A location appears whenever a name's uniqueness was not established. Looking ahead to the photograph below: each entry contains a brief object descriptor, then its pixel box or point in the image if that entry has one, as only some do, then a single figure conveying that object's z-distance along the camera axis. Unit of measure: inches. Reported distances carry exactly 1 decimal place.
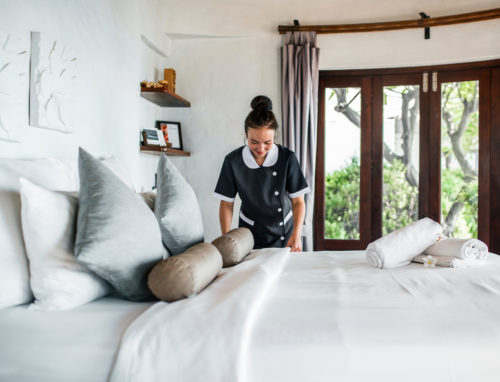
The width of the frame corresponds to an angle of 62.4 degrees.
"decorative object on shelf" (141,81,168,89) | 118.1
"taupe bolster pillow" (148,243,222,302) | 43.6
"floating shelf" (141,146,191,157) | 116.0
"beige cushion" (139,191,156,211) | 62.9
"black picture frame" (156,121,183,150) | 135.6
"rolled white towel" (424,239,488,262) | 65.6
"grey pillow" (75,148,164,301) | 43.9
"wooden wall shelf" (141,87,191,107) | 118.5
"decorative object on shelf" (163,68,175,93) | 129.9
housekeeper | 96.0
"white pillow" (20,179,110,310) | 44.1
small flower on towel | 66.1
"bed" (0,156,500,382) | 36.0
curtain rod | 123.3
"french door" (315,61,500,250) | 133.8
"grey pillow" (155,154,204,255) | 55.9
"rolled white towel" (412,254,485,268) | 64.6
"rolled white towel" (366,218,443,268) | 65.2
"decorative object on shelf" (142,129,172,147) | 117.3
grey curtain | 133.3
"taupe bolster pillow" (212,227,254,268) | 63.1
